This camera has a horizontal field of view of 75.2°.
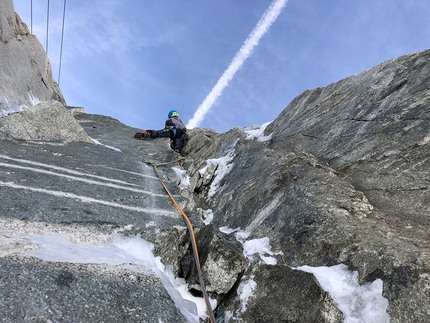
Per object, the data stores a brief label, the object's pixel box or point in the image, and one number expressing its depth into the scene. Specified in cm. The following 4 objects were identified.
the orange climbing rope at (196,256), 370
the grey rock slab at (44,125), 816
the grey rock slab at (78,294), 258
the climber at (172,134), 1617
